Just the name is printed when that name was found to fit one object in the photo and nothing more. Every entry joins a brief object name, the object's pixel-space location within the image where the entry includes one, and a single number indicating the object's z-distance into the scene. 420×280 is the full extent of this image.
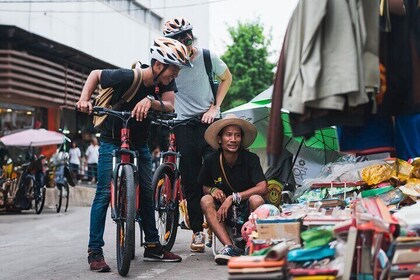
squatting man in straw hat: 6.29
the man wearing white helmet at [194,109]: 7.11
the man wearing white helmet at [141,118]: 5.88
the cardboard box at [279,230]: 4.24
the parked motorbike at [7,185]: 15.34
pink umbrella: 16.98
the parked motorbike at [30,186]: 15.66
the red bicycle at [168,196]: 6.84
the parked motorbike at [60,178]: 16.33
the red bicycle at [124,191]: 5.50
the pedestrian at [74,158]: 24.05
